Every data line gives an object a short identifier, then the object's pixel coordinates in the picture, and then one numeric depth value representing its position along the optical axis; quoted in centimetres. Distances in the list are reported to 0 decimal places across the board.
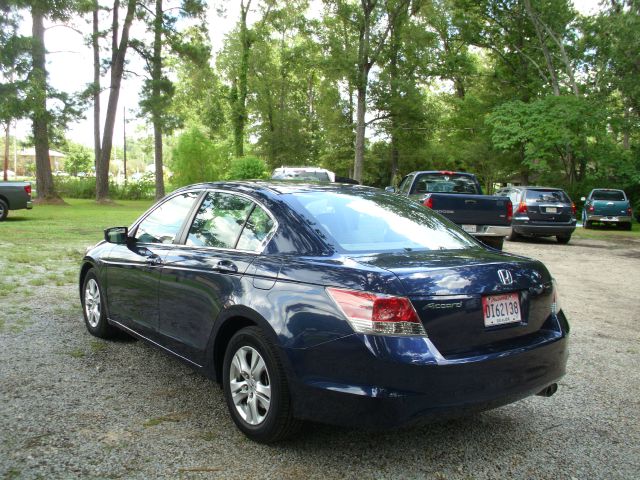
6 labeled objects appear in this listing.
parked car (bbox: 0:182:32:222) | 1933
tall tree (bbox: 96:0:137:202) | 3112
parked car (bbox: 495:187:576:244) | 1753
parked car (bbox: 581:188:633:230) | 2497
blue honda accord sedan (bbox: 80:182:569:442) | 298
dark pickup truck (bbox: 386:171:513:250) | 1275
